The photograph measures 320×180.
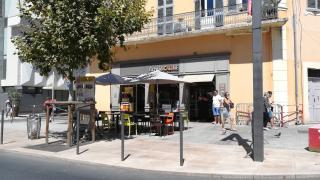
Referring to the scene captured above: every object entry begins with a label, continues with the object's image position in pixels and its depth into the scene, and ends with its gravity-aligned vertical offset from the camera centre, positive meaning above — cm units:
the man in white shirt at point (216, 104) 1542 -15
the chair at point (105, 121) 1398 -86
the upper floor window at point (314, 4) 1651 +482
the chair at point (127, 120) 1305 -76
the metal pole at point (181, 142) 843 -107
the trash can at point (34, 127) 1293 -103
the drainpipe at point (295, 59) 1571 +198
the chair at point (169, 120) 1291 -75
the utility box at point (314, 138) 934 -106
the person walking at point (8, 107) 2469 -49
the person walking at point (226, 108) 1325 -29
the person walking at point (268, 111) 1359 -43
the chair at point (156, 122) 1296 -84
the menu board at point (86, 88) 1205 +46
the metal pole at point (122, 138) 909 -102
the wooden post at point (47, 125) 1165 -87
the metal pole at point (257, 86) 870 +39
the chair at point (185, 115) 1451 -65
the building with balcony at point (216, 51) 1560 +258
